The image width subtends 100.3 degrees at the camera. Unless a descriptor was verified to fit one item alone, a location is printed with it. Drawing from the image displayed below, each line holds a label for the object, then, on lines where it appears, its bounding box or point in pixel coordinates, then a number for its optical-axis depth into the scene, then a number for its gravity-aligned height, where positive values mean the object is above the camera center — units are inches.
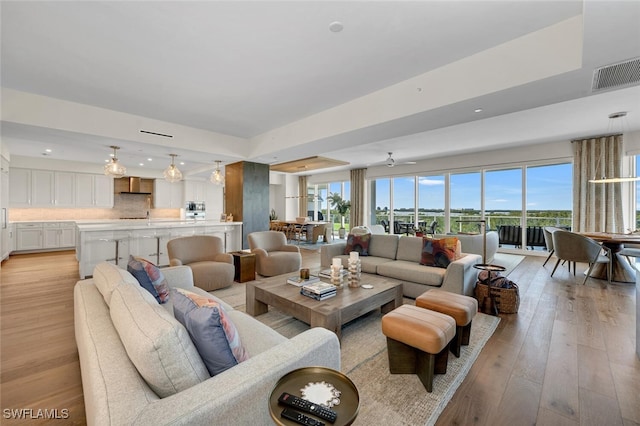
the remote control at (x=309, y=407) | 35.7 -26.9
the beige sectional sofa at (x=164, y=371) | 34.4 -25.0
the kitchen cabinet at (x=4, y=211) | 218.7 -0.9
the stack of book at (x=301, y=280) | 118.7 -31.7
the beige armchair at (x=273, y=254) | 186.5 -30.5
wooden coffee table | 93.8 -34.8
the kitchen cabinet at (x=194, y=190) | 394.3 +31.5
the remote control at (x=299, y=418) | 34.9 -27.3
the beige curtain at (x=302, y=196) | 498.6 +29.2
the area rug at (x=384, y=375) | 67.7 -50.3
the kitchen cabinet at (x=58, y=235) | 287.0 -26.6
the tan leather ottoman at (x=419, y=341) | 74.5 -36.5
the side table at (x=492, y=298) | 129.4 -42.3
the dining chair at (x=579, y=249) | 176.7 -24.5
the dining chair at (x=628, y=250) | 174.1 -25.2
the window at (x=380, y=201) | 403.5 +17.5
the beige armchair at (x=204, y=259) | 153.6 -29.4
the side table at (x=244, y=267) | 180.9 -37.7
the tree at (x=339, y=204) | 423.5 +12.3
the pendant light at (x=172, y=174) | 221.0 +31.0
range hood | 354.3 +34.2
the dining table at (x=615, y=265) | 179.5 -36.4
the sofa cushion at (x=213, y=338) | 46.7 -22.5
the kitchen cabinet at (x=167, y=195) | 378.6 +23.5
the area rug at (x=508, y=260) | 220.1 -44.3
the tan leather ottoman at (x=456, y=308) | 90.2 -33.2
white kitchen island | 184.3 -21.5
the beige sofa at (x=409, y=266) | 133.7 -30.7
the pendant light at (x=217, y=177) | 245.9 +31.7
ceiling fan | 286.7 +54.3
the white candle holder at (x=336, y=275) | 118.1 -28.0
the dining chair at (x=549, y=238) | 221.1 -20.6
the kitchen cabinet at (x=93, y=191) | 317.4 +24.6
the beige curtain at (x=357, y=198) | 411.2 +22.3
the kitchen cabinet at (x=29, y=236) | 270.5 -27.1
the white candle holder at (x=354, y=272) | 119.8 -27.0
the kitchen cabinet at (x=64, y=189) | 302.4 +24.9
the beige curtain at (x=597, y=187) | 226.7 +23.6
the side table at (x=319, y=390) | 36.0 -27.4
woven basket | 130.6 -42.2
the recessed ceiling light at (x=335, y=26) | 88.4 +62.5
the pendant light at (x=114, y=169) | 191.2 +30.3
